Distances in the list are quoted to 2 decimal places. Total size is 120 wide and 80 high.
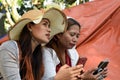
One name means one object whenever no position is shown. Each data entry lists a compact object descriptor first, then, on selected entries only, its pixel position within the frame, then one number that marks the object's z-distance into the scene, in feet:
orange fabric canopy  12.80
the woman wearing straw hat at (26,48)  7.14
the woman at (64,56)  7.48
